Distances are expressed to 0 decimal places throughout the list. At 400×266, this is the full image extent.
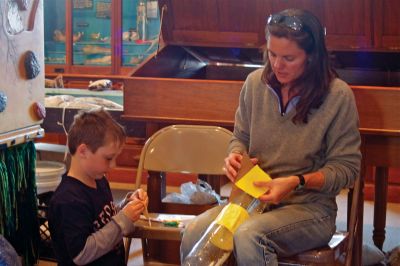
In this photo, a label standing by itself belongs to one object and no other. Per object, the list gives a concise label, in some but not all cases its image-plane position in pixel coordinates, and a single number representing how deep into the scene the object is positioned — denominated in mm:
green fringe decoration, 2178
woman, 1677
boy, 1776
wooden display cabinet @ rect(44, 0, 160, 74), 4848
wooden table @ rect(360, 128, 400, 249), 2264
